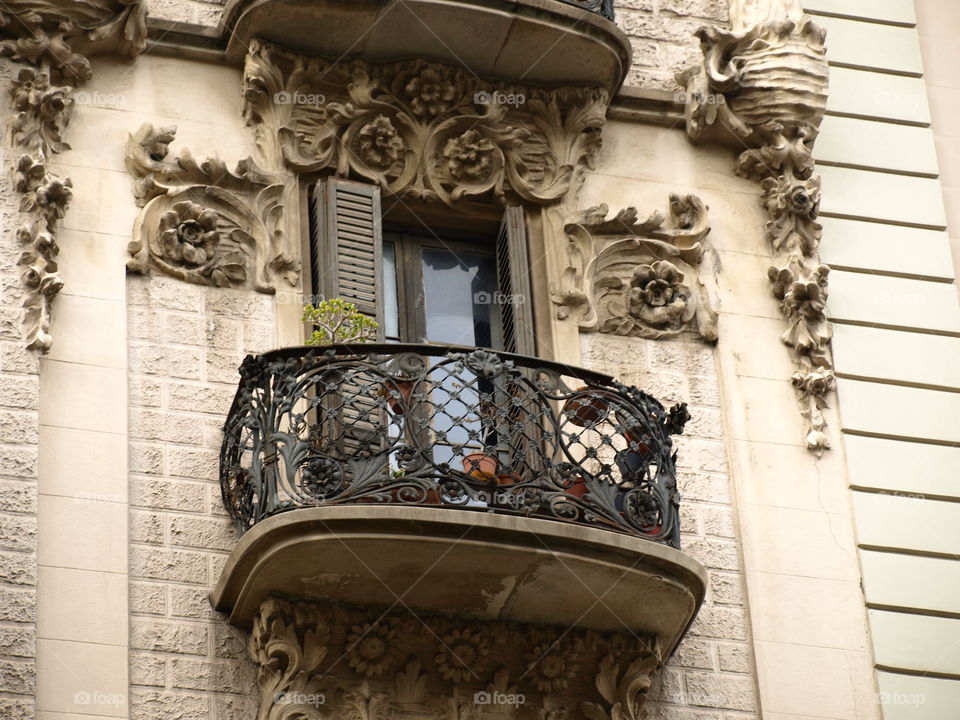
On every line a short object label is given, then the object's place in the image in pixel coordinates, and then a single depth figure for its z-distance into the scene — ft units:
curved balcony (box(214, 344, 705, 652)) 44.21
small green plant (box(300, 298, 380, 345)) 47.52
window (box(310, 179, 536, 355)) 50.52
